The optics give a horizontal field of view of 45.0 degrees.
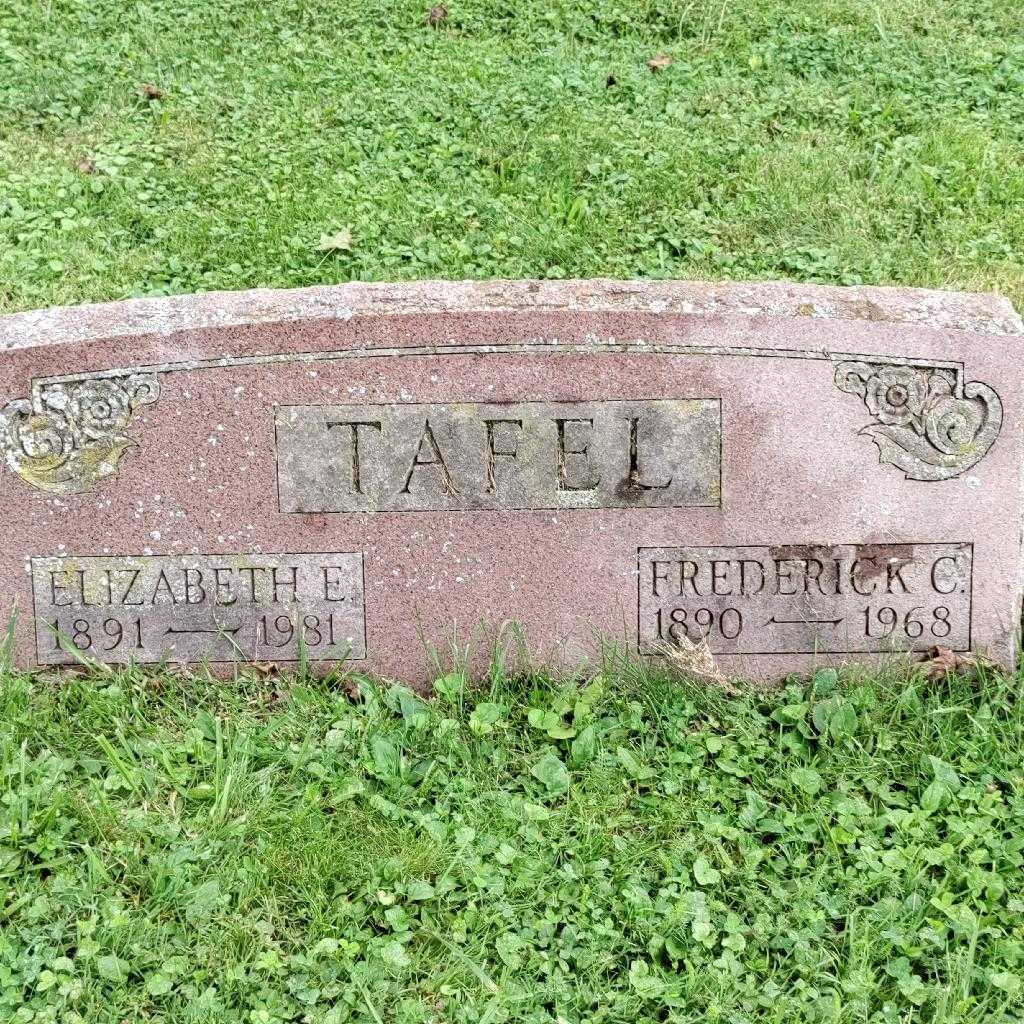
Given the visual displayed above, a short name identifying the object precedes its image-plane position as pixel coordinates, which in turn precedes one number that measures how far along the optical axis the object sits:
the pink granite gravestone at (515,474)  3.31
